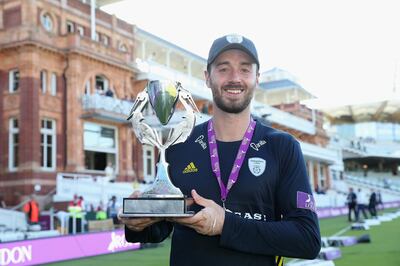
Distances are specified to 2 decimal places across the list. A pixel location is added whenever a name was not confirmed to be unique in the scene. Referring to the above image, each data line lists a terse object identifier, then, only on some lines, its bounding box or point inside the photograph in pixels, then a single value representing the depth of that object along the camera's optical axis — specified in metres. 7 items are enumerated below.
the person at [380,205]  43.22
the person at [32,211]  21.19
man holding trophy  2.37
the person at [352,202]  25.88
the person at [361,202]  25.94
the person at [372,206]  27.91
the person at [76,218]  18.56
